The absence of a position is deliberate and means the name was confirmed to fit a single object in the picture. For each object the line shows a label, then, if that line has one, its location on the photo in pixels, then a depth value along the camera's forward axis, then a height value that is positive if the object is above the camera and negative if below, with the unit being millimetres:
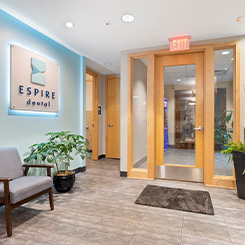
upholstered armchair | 1937 -723
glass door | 3703 +35
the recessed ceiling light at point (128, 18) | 2730 +1476
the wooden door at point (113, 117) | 6004 +98
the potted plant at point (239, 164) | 2877 -668
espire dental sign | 2779 +624
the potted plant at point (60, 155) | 2831 -514
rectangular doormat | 2584 -1172
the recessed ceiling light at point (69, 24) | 2922 +1471
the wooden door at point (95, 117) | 5824 +97
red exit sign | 3400 +1368
